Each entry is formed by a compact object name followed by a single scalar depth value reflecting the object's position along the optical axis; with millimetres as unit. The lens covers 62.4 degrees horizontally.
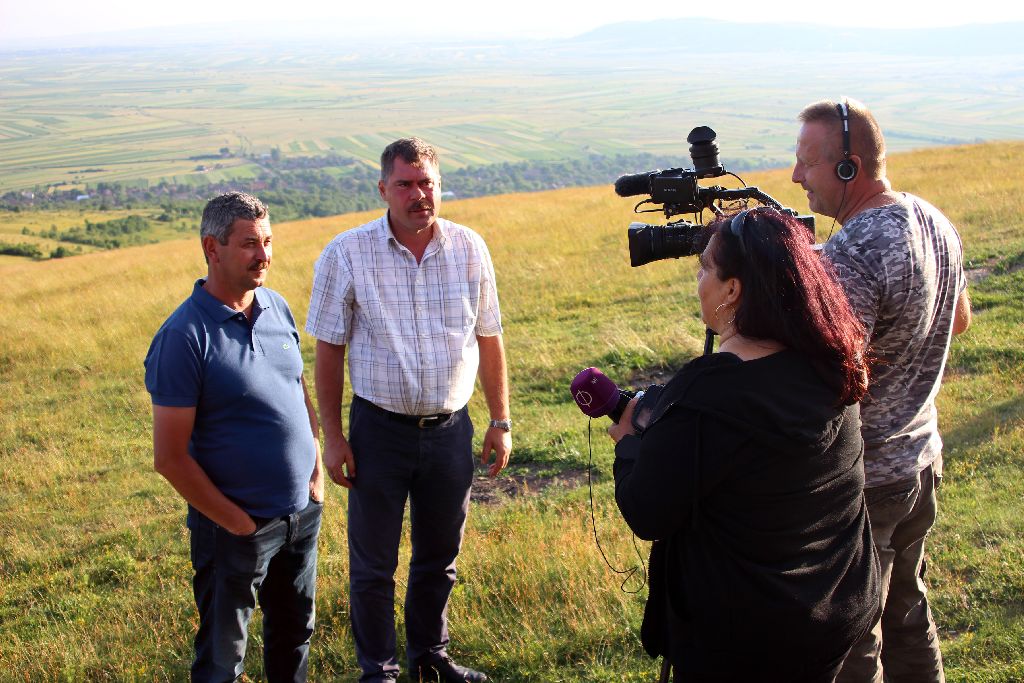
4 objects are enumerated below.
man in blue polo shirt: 2836
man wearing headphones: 2428
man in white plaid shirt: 3314
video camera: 2592
